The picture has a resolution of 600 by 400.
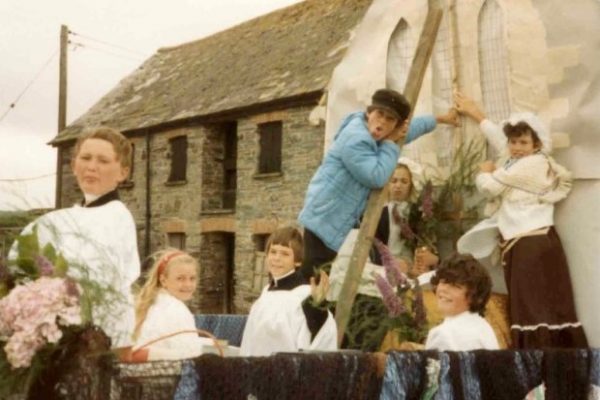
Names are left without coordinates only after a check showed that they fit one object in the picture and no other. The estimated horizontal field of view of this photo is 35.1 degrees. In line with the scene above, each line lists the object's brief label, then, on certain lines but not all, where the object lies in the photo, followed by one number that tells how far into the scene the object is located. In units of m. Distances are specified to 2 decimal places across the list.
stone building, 16.44
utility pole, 20.39
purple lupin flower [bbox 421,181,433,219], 4.98
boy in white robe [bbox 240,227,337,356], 4.01
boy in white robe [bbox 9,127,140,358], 2.64
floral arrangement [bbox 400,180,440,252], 5.07
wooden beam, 4.01
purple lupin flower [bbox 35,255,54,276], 2.52
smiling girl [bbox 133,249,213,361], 3.90
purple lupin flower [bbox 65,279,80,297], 2.46
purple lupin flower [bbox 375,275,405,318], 3.98
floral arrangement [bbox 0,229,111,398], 2.39
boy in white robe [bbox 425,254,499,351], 3.85
